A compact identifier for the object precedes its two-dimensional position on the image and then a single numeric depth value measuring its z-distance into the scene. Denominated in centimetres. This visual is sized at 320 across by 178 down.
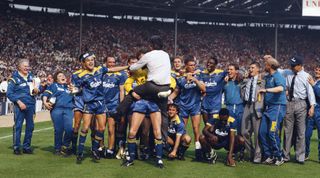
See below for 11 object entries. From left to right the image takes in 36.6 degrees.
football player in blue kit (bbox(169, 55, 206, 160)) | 918
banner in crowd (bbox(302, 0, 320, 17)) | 3747
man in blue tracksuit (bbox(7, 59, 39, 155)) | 971
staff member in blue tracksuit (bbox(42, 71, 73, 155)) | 962
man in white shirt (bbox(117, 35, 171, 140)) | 789
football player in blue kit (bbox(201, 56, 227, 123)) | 926
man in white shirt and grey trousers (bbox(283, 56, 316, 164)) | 903
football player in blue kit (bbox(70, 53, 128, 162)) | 853
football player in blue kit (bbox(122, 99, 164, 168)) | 812
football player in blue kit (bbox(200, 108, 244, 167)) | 874
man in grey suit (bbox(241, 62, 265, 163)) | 895
